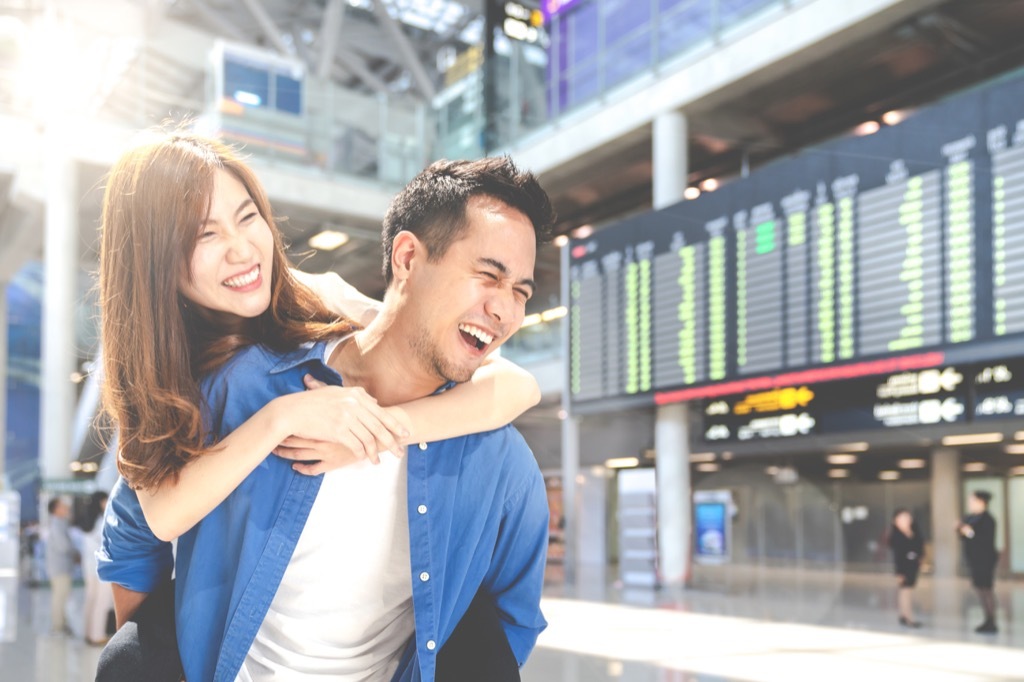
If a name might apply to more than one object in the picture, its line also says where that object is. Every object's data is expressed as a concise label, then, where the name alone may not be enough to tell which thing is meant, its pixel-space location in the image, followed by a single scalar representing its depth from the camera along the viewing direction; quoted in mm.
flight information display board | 6566
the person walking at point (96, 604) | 6902
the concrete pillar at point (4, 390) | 12062
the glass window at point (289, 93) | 10945
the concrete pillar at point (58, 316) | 10703
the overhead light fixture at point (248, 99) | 10242
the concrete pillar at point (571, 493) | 10333
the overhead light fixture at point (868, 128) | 7600
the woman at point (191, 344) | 1285
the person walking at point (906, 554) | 8106
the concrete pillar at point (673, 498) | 9648
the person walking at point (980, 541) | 8062
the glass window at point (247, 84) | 10244
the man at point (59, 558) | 7957
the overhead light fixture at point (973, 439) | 7668
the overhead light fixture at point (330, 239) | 7327
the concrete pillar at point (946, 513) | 10969
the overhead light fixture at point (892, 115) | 8668
